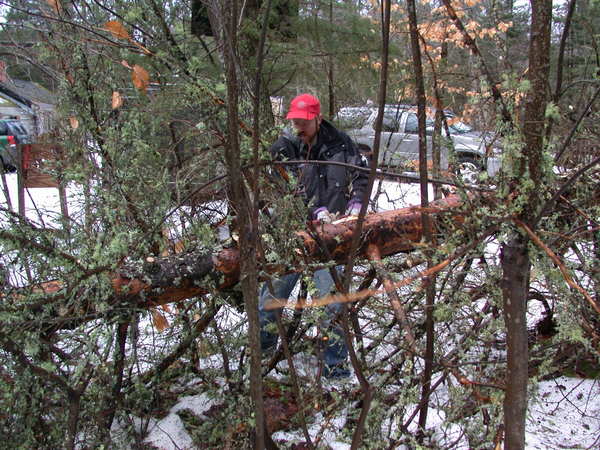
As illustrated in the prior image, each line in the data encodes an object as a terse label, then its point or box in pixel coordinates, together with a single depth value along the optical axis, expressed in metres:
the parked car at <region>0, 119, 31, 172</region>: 13.31
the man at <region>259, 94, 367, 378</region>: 3.06
